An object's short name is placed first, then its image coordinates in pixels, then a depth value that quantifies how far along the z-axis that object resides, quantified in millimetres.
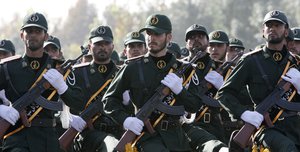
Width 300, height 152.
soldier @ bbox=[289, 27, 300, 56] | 15645
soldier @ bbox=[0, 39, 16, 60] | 16766
